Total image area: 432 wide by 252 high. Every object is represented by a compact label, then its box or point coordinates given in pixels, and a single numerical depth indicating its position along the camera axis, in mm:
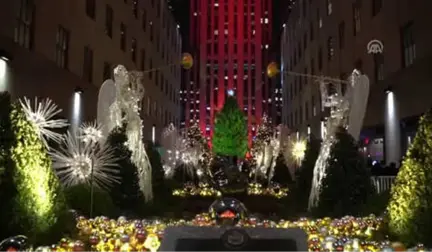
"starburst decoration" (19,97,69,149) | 8002
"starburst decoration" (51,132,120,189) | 10364
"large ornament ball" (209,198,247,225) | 4648
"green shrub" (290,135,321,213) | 16641
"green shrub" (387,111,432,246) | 6797
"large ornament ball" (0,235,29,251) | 4277
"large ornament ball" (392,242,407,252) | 5261
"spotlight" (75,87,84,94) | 21219
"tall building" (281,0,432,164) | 19031
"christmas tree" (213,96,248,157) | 51406
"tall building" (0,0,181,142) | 15422
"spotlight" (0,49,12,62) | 14078
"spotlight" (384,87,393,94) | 21688
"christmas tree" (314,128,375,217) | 11953
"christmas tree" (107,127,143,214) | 13133
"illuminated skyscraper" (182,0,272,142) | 94875
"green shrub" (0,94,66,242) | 6195
